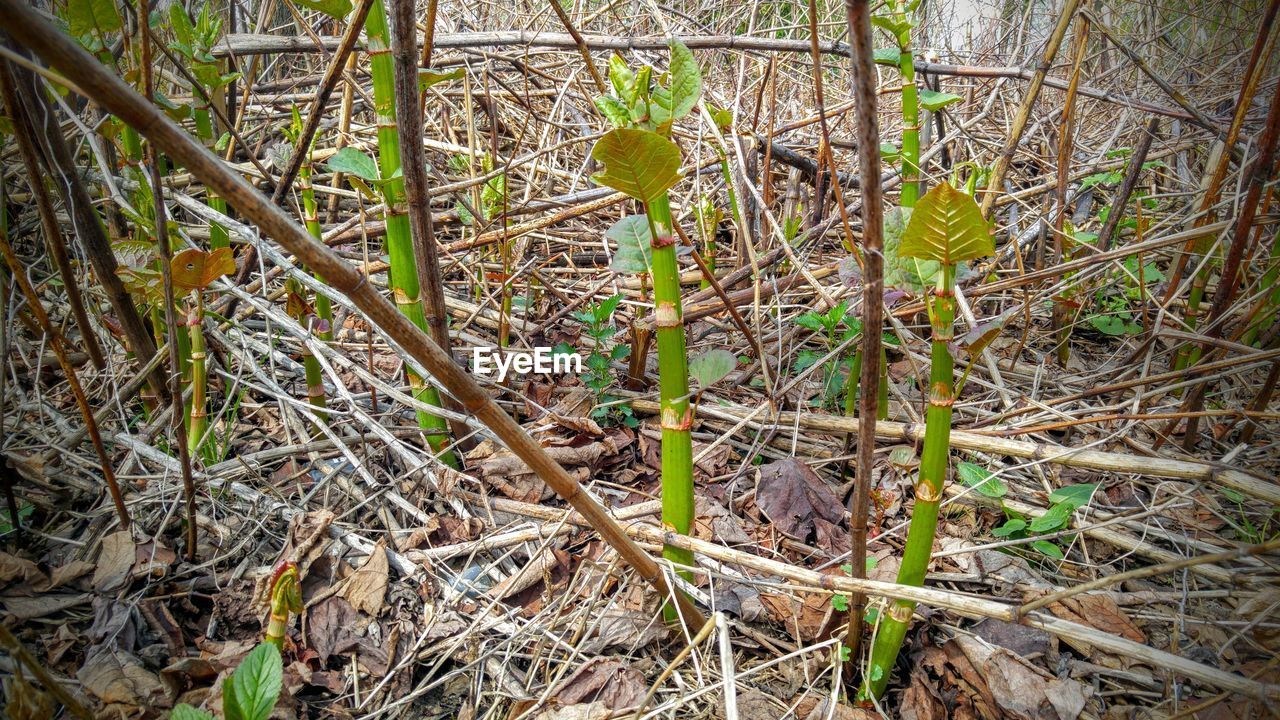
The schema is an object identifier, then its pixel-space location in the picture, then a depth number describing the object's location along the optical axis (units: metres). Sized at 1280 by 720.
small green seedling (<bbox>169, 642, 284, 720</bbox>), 0.96
